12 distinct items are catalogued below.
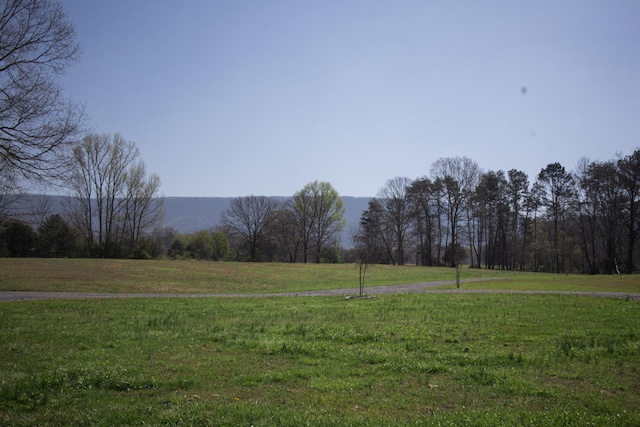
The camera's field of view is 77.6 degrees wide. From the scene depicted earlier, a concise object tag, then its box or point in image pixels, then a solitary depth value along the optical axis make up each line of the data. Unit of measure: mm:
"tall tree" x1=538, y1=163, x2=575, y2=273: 62312
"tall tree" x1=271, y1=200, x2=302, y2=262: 82688
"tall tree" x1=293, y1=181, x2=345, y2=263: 82188
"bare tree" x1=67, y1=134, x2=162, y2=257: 57531
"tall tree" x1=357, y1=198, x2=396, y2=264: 79831
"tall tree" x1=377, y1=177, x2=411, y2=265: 76062
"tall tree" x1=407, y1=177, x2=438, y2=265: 72562
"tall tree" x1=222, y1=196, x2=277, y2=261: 81250
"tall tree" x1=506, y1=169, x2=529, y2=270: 68875
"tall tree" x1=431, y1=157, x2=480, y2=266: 69125
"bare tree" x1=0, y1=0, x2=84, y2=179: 17547
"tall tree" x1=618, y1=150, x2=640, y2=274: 53188
